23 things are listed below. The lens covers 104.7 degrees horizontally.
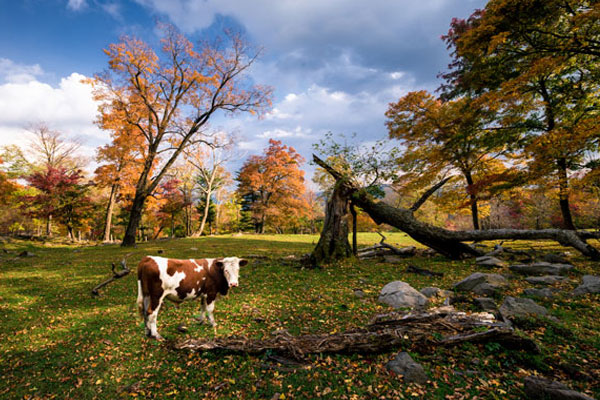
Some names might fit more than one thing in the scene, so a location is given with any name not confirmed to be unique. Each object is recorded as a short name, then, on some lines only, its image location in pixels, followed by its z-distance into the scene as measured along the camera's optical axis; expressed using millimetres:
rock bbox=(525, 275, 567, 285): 7650
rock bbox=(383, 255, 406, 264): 12945
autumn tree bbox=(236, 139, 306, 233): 36109
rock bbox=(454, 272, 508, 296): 6876
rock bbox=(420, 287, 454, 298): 6828
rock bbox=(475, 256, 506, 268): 10459
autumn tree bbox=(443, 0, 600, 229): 10422
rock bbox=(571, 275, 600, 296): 6352
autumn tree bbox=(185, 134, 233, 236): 32844
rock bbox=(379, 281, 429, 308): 6156
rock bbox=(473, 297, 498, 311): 5639
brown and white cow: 4559
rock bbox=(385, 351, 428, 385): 3478
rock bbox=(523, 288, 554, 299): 6370
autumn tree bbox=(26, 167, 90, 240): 24962
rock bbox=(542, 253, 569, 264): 10859
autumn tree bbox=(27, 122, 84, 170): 30422
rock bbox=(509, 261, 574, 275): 8750
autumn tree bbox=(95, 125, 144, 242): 22000
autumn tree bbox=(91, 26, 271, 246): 18328
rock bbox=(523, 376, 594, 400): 2728
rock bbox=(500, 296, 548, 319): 5188
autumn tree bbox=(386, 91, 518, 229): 15773
